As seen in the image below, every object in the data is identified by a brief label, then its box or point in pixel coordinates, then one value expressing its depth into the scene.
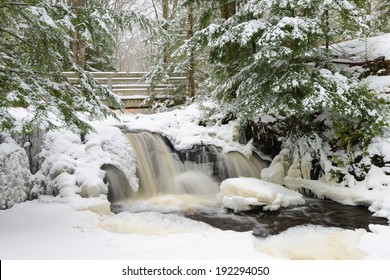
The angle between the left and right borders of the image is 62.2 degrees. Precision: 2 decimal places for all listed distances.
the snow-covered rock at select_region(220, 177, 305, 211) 6.41
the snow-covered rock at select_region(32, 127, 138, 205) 6.23
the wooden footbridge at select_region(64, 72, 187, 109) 14.05
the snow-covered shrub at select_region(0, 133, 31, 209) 5.59
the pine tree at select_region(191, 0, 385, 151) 6.57
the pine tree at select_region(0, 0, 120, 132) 4.24
